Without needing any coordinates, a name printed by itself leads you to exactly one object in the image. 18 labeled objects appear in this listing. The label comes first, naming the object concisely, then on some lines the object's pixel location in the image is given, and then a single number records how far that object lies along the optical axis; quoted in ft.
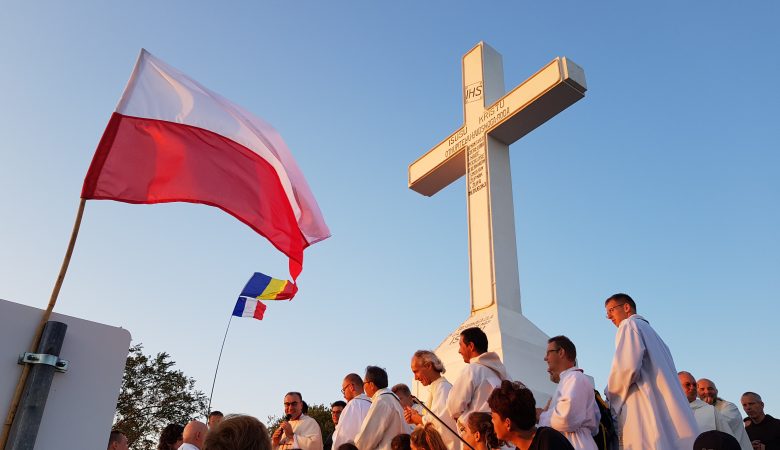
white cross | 30.81
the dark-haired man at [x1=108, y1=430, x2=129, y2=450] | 19.56
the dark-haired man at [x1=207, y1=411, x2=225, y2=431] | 24.85
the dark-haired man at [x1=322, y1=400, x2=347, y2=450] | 25.83
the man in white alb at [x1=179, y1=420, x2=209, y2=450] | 20.00
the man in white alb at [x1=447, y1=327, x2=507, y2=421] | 17.90
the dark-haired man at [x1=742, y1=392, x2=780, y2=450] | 22.77
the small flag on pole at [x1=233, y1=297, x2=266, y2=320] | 34.68
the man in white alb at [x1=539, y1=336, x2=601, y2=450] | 15.40
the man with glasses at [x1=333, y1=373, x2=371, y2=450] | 21.24
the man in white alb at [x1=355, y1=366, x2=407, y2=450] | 19.44
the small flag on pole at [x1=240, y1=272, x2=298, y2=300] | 33.94
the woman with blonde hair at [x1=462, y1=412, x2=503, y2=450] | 15.47
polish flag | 14.28
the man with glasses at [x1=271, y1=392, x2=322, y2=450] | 24.20
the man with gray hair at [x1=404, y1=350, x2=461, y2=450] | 19.22
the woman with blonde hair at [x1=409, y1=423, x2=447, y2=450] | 16.55
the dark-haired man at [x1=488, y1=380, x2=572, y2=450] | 12.91
